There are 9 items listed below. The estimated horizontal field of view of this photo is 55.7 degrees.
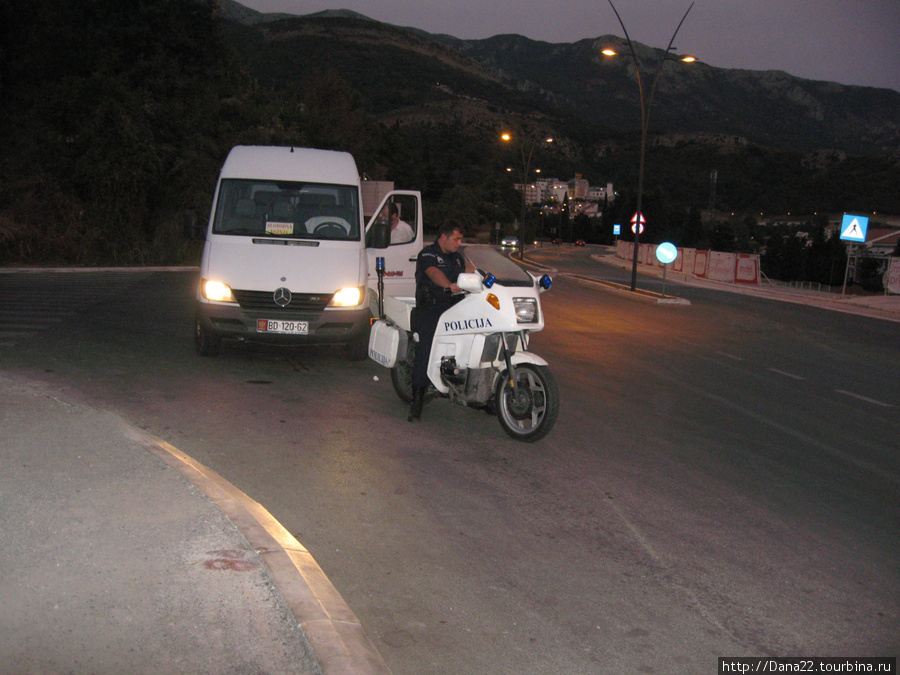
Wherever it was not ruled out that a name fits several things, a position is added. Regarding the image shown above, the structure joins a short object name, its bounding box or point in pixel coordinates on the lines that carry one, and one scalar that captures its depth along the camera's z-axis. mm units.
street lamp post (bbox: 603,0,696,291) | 26342
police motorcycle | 7012
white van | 9719
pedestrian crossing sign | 28297
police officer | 7609
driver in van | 13844
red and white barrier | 41188
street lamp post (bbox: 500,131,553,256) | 51875
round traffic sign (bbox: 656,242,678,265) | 25344
